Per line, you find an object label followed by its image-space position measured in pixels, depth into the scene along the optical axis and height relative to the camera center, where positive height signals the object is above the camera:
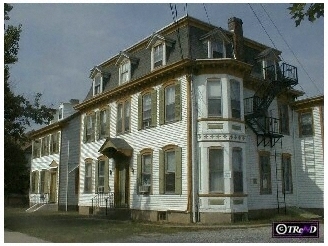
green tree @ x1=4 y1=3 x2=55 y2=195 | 16.02 +2.39
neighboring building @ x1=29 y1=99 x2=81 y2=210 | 29.75 +0.85
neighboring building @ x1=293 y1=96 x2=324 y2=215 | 21.59 +1.16
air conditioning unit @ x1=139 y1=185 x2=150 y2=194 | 20.25 -0.63
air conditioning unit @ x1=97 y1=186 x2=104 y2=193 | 23.77 -0.74
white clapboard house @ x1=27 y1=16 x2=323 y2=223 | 18.19 +2.07
